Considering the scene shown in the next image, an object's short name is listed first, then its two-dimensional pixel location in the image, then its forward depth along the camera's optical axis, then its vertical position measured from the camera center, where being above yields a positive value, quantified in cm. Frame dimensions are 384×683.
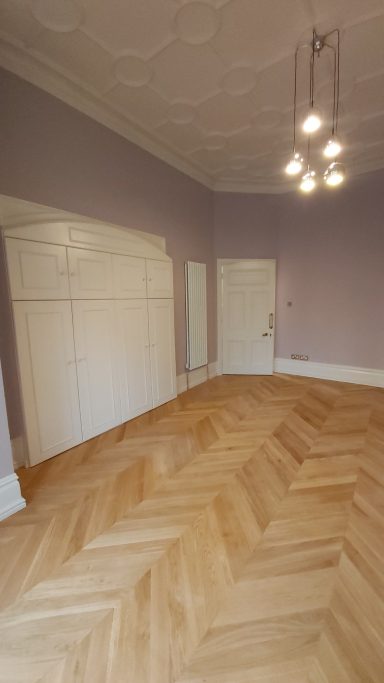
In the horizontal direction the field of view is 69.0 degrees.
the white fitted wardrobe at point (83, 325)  241 -26
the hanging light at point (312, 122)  199 +124
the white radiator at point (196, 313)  440 -23
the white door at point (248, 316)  509 -34
